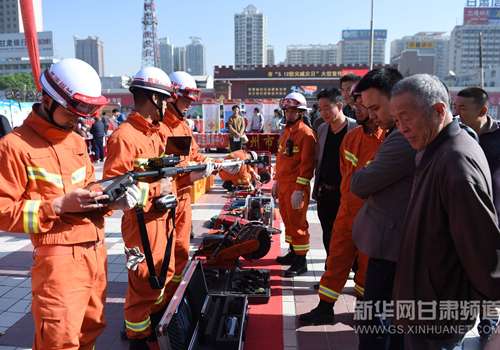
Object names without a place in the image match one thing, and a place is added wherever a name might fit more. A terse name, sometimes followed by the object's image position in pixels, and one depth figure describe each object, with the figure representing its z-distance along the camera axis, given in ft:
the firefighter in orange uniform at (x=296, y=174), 13.88
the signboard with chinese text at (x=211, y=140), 53.83
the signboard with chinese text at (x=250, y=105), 72.54
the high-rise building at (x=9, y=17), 345.31
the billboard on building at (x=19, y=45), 238.48
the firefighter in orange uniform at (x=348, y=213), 9.62
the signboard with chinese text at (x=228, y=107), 68.08
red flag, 20.50
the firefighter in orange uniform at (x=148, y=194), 8.91
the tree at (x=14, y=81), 200.44
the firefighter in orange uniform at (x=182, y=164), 11.33
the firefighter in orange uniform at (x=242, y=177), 23.11
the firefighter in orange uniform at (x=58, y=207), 6.21
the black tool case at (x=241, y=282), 12.17
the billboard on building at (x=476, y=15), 359.66
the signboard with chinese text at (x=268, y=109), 67.52
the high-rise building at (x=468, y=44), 368.89
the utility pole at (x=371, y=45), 59.54
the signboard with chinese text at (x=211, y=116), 67.15
